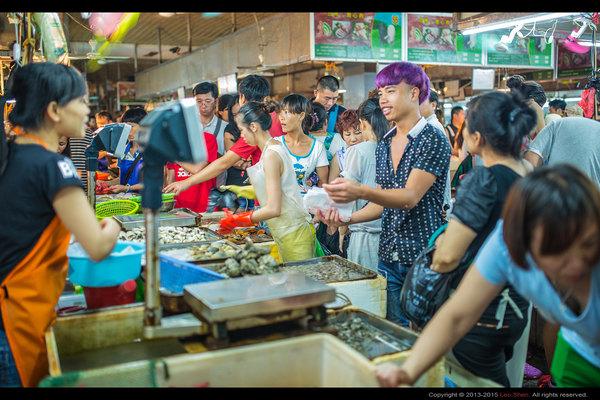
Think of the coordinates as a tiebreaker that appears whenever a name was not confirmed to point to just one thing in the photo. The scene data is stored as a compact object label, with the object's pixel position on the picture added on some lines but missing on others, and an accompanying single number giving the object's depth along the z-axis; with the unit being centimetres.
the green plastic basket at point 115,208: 429
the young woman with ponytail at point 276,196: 346
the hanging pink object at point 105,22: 408
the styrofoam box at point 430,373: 179
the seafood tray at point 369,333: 194
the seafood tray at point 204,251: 276
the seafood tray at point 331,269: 275
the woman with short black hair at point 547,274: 138
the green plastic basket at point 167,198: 444
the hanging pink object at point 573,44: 667
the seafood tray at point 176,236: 344
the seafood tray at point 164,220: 387
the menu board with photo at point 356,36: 784
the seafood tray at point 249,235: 361
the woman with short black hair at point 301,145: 414
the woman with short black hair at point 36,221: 186
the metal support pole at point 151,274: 173
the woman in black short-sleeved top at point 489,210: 209
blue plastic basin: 209
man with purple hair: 287
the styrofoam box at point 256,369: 159
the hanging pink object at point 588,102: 579
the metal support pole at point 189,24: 1105
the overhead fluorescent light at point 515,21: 558
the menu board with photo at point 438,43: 859
